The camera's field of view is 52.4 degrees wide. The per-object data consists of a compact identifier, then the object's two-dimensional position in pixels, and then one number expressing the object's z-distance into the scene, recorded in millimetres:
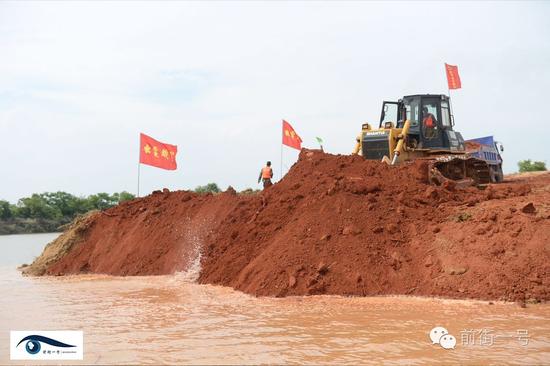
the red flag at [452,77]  21619
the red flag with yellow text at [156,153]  19062
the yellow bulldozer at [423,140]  15344
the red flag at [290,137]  19609
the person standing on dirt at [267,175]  17734
